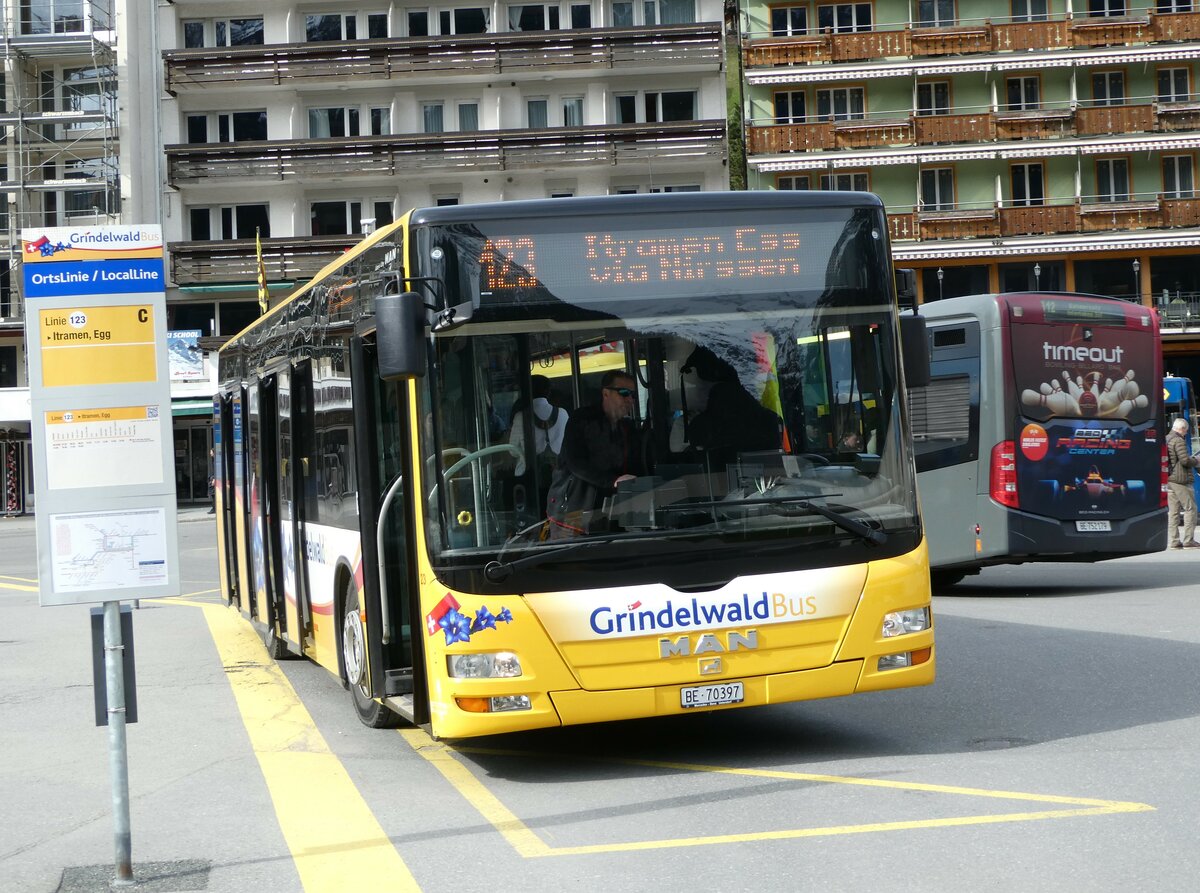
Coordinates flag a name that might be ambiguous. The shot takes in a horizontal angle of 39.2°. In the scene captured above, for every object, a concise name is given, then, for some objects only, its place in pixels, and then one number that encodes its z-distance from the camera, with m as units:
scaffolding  54.78
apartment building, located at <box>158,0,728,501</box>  53.78
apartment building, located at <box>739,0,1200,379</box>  53.16
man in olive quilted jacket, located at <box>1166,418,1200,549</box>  23.27
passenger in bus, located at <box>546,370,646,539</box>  7.97
